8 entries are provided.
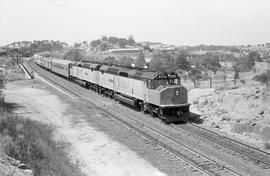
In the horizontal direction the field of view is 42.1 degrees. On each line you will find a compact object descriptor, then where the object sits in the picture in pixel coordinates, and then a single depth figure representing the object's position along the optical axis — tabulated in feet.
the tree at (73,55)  431.02
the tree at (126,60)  317.34
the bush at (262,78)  121.61
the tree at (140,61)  264.46
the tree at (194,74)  170.79
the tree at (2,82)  103.96
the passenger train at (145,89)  76.18
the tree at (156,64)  237.12
